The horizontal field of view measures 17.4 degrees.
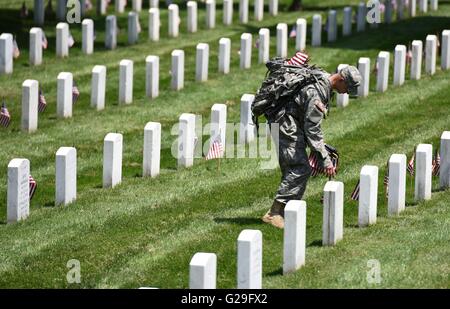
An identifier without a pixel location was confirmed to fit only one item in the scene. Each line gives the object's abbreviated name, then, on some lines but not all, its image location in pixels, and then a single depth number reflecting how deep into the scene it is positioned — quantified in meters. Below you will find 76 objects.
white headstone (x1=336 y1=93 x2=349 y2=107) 23.34
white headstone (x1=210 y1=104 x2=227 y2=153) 19.83
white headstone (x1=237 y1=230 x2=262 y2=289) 12.77
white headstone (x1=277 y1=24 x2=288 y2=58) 27.53
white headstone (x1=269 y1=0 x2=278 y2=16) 32.85
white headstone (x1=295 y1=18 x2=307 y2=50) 28.03
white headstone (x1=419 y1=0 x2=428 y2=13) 32.75
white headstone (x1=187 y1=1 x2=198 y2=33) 30.42
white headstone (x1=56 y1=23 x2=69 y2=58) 27.48
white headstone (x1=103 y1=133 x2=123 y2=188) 18.14
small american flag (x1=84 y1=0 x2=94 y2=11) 33.19
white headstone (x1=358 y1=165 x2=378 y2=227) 15.62
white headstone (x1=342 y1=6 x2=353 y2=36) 29.47
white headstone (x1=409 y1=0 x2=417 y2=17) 32.25
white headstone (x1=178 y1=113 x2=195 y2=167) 19.41
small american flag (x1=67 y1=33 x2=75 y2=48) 27.67
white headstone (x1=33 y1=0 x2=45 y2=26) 30.92
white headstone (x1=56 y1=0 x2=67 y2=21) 31.59
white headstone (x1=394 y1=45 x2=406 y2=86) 24.78
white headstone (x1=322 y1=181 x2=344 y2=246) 14.92
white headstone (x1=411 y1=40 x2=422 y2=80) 25.27
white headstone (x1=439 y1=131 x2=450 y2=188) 17.58
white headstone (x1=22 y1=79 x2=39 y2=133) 21.91
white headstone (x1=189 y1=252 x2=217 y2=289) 12.23
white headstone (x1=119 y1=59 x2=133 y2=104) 23.89
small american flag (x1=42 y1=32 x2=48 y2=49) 27.21
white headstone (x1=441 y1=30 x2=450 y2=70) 26.02
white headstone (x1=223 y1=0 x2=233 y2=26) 31.09
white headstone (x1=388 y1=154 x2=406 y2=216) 16.23
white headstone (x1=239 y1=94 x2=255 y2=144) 20.78
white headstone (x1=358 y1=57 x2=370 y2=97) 24.03
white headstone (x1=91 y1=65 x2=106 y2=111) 23.38
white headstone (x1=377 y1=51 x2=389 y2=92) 24.42
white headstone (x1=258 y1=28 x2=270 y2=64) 26.84
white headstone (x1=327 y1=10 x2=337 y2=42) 29.31
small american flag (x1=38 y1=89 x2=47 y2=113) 22.67
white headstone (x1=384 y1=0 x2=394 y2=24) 31.18
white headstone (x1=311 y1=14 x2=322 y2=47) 28.44
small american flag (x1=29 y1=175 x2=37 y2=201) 17.30
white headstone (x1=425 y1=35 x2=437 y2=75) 25.55
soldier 15.54
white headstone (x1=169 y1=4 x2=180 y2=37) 29.97
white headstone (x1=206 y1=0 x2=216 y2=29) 30.84
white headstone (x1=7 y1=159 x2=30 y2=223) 16.61
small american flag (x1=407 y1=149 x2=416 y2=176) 17.95
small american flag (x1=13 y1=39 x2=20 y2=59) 26.73
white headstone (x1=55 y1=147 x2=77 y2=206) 17.19
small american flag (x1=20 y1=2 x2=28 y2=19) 31.42
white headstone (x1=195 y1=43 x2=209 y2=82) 25.47
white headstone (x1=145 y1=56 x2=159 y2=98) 24.25
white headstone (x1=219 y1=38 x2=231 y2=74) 26.03
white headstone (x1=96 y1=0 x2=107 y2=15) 32.72
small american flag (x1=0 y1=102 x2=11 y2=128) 21.92
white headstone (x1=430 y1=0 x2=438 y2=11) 33.19
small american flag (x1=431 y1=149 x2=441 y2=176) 18.39
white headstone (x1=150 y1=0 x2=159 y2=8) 33.62
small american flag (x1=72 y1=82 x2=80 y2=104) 23.12
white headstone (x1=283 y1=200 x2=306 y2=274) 13.94
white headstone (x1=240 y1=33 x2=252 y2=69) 26.41
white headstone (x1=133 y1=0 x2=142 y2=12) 33.28
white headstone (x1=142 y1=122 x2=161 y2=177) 18.84
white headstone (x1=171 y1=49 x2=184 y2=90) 24.80
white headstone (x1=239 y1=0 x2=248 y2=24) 31.77
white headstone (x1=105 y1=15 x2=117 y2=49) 28.44
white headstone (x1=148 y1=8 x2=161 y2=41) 29.55
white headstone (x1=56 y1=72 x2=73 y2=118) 22.73
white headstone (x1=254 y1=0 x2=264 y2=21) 32.09
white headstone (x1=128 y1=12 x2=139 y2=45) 29.25
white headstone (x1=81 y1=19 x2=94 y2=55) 27.86
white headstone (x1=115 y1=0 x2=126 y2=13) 33.00
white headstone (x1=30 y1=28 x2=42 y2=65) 26.81
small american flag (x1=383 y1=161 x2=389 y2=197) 17.11
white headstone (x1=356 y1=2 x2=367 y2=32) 30.30
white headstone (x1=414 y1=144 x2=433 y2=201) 16.98
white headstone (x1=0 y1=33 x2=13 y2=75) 25.94
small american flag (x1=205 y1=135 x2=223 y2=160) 19.30
